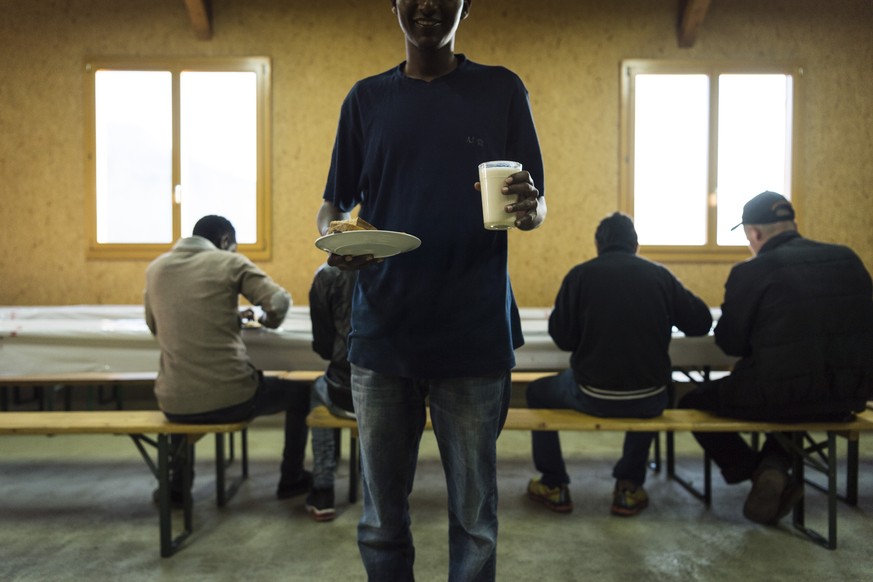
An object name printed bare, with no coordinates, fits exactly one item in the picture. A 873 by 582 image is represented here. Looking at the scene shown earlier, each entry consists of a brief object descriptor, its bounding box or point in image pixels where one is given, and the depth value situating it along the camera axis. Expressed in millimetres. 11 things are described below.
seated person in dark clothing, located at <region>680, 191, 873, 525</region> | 2318
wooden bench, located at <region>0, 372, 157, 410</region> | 3203
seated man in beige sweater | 2398
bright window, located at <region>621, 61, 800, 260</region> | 4973
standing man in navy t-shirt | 1159
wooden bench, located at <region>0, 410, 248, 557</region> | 2279
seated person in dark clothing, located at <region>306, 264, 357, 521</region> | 2504
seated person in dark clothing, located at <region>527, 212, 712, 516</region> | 2469
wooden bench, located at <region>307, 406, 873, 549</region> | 2373
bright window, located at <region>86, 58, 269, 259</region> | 4910
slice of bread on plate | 1118
